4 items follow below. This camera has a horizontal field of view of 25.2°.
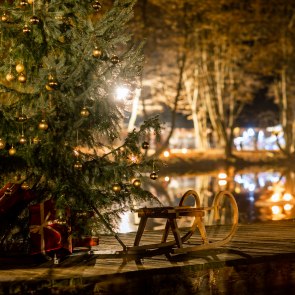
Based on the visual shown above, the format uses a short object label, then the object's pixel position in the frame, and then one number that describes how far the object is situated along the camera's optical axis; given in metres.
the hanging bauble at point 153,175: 10.55
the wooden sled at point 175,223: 10.30
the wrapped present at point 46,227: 9.96
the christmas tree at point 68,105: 10.18
